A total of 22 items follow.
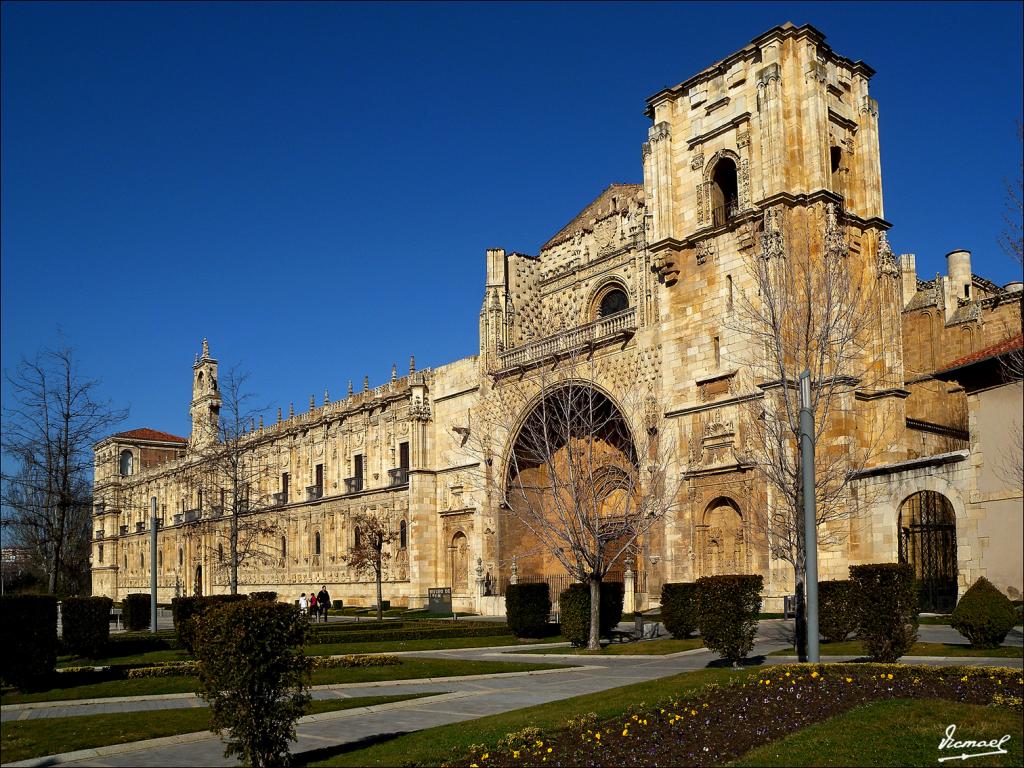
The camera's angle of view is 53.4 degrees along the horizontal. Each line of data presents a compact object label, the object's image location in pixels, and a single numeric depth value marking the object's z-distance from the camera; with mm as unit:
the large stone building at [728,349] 31156
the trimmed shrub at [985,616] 19453
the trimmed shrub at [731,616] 19016
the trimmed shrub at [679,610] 26062
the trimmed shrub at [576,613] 26219
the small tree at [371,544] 47209
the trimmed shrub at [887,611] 16938
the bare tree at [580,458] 26644
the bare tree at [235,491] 38031
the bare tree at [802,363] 23219
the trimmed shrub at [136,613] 38188
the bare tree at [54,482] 28688
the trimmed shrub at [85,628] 24884
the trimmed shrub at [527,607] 29156
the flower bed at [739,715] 11234
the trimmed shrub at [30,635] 16375
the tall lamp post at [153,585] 35562
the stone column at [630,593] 37841
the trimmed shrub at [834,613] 22984
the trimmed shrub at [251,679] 10992
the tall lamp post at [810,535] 14592
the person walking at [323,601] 42916
